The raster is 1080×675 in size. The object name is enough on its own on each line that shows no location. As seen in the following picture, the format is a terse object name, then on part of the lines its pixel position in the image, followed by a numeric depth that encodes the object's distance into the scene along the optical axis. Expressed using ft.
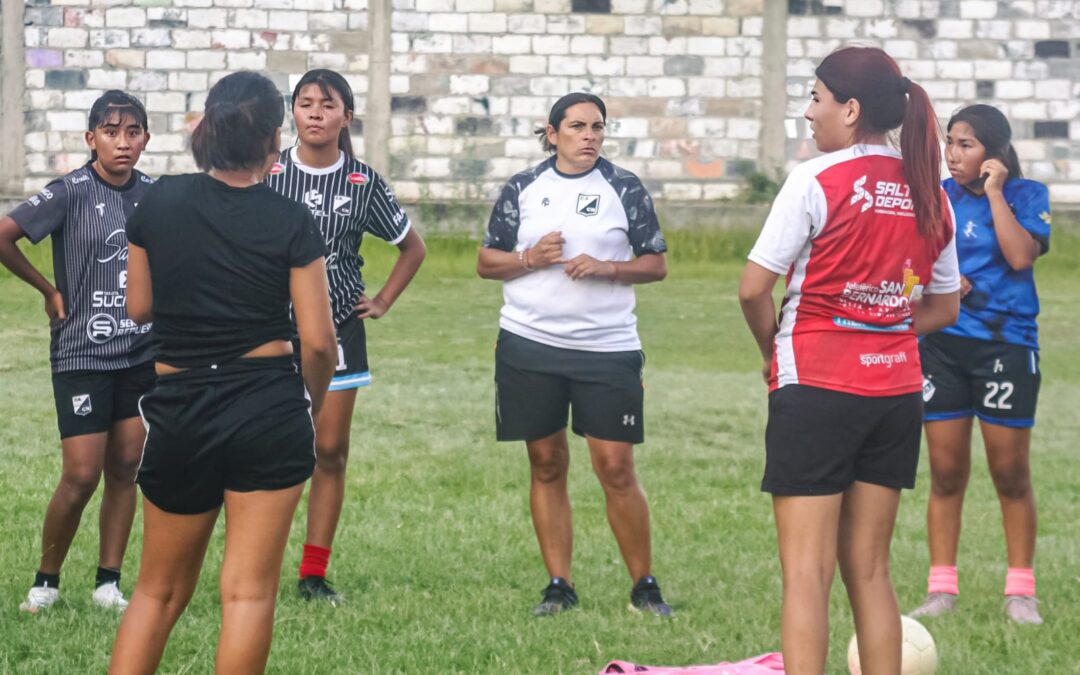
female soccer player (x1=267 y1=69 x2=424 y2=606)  43.52
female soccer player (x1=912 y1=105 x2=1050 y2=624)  43.16
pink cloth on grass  36.24
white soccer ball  35.65
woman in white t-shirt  42.91
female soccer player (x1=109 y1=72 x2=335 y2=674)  29.04
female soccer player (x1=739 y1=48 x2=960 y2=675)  30.73
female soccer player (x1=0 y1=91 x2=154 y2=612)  41.16
